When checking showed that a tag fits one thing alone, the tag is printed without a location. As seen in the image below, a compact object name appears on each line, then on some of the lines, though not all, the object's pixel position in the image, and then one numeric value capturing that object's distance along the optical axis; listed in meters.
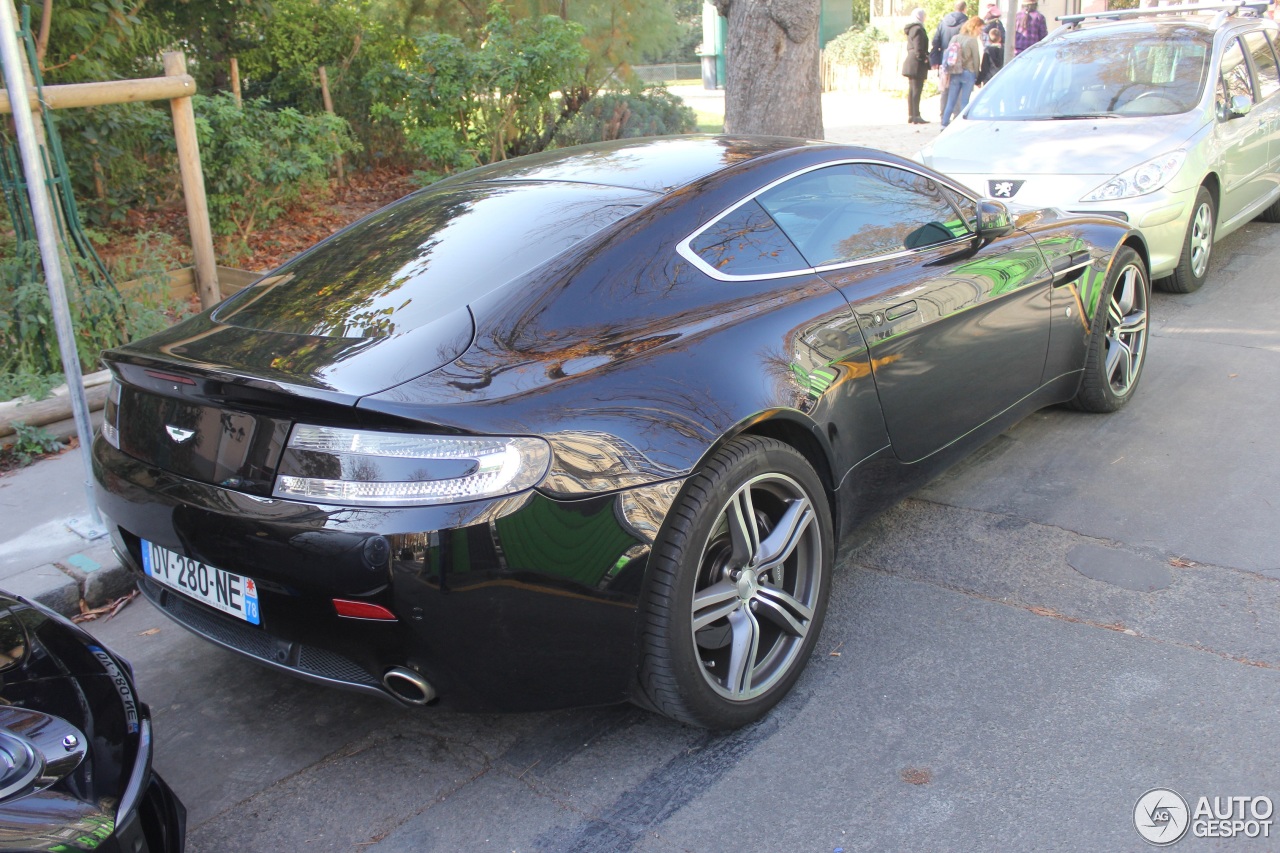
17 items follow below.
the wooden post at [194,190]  5.86
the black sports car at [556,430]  2.45
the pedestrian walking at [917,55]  16.50
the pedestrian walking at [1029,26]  15.84
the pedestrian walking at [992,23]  16.60
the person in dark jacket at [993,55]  16.28
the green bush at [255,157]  8.15
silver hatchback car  6.74
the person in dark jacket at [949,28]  15.46
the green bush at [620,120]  11.57
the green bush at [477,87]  9.77
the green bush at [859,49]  27.58
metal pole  3.62
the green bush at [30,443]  4.99
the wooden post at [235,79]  9.84
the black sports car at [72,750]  1.91
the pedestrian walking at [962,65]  14.71
